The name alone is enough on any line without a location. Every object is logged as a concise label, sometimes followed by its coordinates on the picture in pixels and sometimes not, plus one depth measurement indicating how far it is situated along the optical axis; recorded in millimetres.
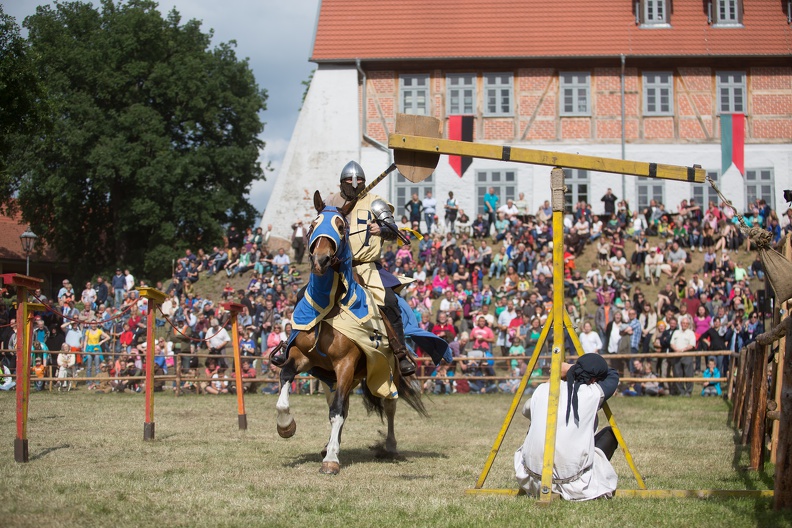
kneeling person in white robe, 7594
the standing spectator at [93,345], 22188
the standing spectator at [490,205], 32688
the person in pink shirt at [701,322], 21797
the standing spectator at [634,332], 22016
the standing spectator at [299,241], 33762
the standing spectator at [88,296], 28208
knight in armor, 10359
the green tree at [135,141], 43750
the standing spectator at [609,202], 32875
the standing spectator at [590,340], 21469
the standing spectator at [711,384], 20359
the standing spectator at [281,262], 31250
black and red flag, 39250
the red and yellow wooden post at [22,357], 9727
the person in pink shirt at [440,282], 27391
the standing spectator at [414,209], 33122
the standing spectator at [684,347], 20766
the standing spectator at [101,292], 29252
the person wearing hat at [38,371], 21484
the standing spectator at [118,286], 29672
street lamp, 31922
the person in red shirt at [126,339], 23750
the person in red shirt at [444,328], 22234
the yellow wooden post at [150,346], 11844
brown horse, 9422
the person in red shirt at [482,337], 22812
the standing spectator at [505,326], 23344
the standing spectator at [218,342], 22891
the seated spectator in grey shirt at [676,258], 28375
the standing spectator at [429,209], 33125
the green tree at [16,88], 23359
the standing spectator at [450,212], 33281
